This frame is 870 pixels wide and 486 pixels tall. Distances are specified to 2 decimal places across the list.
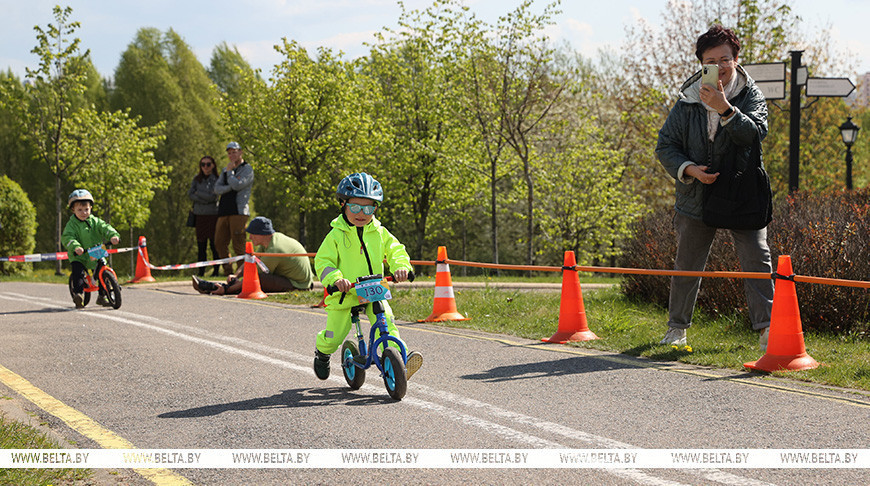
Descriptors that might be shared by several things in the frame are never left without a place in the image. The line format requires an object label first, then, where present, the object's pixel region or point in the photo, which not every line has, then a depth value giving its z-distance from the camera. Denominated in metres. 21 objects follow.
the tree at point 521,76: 30.97
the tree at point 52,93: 26.89
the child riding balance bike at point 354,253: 6.43
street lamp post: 25.25
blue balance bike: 6.18
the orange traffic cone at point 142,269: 18.73
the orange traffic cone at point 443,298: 11.36
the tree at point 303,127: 35.50
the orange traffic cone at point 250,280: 15.01
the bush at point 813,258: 9.19
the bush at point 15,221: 25.94
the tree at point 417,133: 36.72
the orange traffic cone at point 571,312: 9.28
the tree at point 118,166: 33.62
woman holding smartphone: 7.24
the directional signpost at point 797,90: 15.23
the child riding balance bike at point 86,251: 12.89
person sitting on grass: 15.61
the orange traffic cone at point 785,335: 7.16
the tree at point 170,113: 52.72
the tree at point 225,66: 61.31
